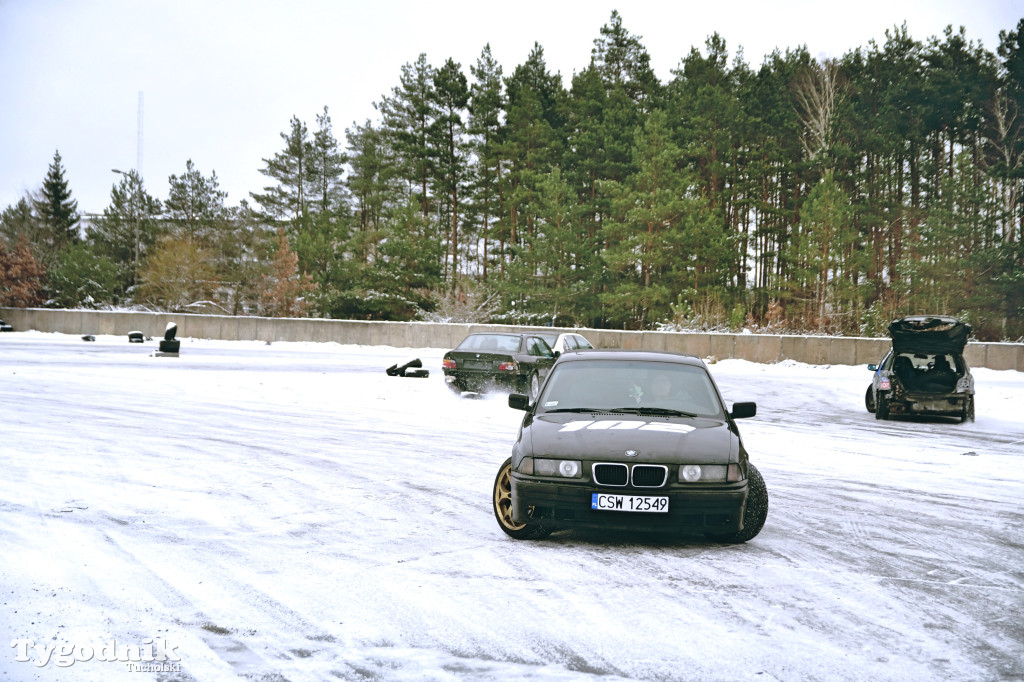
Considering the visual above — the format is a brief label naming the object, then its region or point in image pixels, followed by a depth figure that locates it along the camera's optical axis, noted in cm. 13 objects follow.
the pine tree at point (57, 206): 9381
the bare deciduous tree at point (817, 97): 5641
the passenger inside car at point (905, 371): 1686
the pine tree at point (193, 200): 8462
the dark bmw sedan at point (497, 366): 1794
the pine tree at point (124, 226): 8431
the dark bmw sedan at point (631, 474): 576
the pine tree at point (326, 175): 7906
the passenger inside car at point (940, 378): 1658
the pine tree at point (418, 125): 6384
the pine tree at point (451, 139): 6316
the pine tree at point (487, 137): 6284
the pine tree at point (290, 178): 7912
